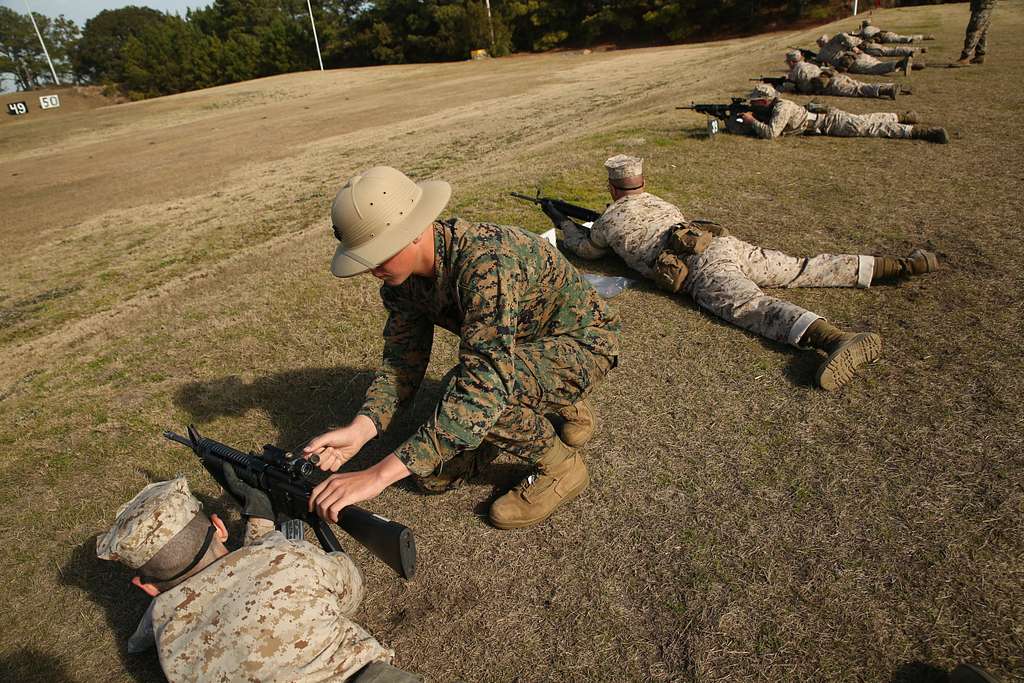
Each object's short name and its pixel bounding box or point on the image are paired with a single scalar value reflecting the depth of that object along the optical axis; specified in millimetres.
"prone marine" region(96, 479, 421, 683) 2299
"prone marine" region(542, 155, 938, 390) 4234
